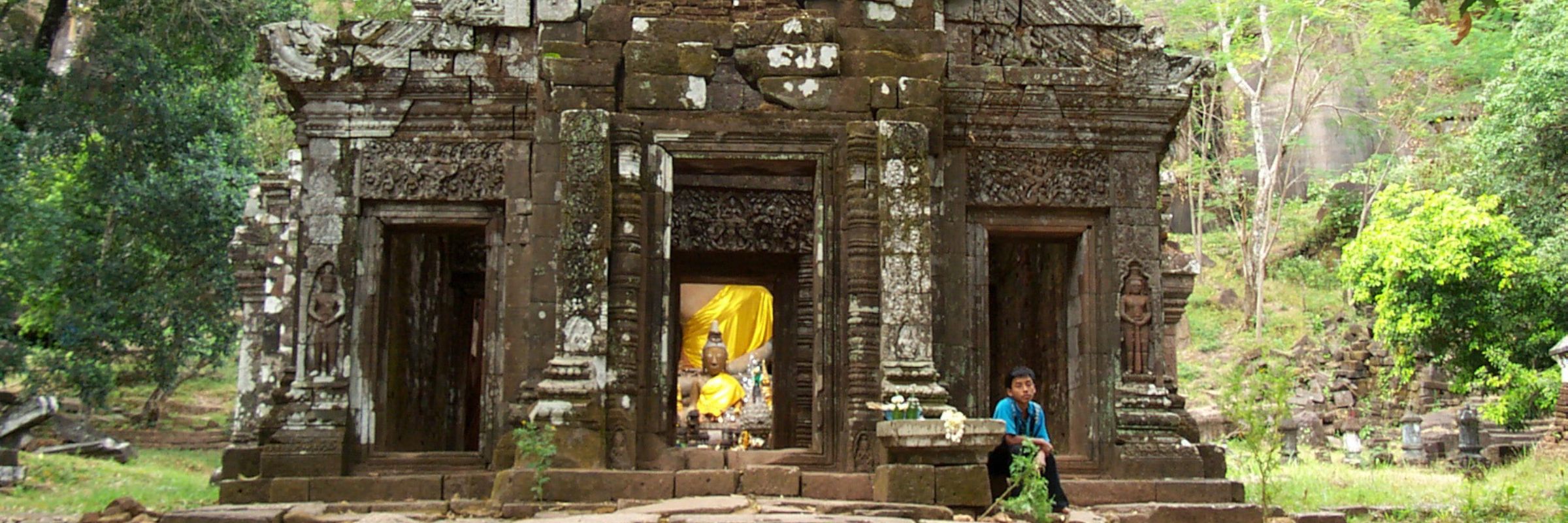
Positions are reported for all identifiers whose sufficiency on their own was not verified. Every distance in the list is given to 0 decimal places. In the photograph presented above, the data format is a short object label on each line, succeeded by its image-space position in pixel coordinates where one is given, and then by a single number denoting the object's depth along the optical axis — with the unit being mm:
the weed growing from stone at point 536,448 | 10211
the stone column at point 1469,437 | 20188
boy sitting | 9742
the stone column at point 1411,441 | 21141
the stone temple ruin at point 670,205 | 11281
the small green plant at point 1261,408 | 8688
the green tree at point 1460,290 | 22547
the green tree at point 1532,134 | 22047
